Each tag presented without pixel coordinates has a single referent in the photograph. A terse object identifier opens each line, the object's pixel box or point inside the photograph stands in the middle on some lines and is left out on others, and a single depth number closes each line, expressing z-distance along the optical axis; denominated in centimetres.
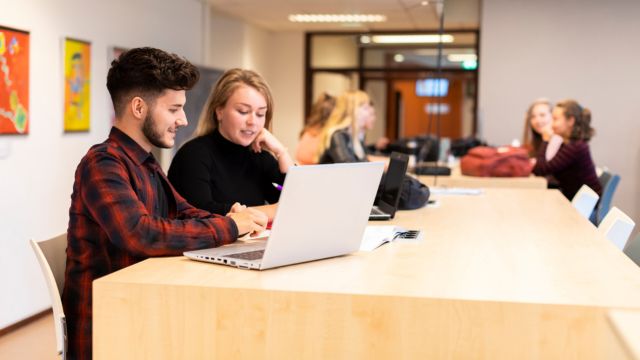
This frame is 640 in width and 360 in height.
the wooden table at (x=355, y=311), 162
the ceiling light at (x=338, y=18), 938
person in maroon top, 563
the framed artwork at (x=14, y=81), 456
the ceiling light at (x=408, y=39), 1105
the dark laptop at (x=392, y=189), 300
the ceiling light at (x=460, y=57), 1124
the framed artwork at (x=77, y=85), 536
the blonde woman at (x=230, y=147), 282
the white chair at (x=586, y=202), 384
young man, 195
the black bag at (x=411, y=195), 327
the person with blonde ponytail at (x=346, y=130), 540
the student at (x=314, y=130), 607
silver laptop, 181
